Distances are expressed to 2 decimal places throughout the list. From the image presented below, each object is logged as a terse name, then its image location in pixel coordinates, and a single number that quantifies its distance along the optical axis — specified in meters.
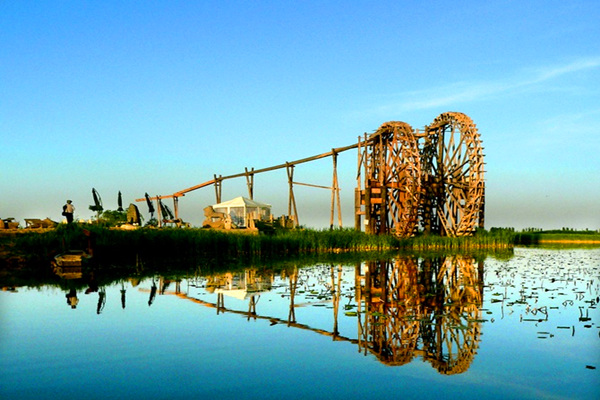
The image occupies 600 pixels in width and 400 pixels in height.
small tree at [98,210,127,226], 44.73
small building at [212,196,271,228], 37.78
